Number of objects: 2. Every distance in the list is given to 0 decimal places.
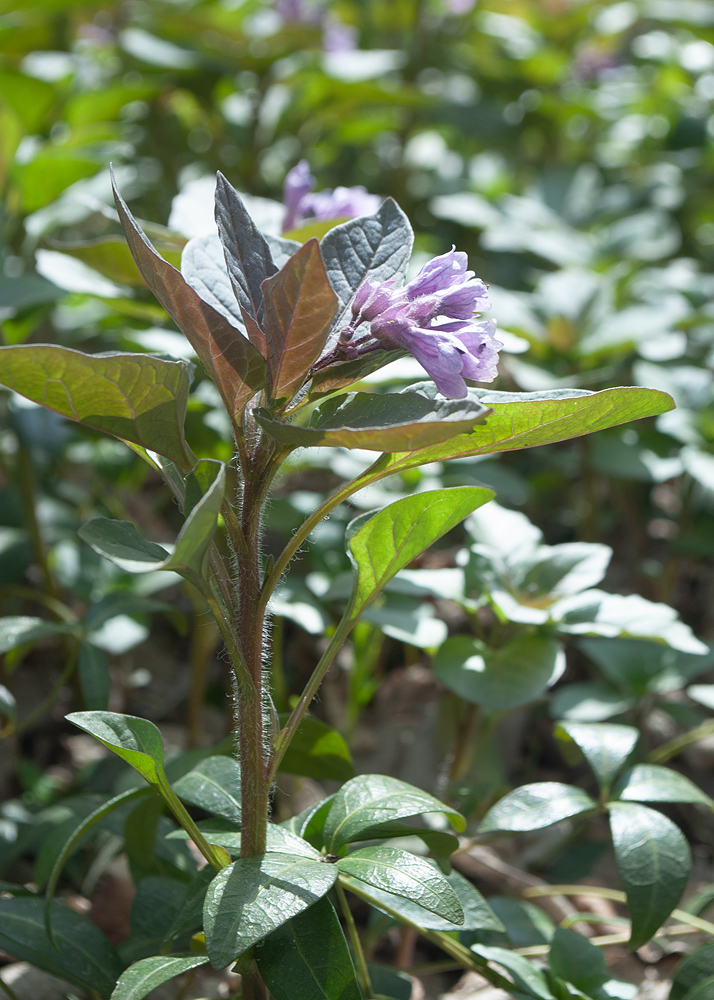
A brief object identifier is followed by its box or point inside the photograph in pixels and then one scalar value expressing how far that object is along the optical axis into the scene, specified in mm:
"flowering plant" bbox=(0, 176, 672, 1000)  501
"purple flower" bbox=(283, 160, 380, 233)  674
